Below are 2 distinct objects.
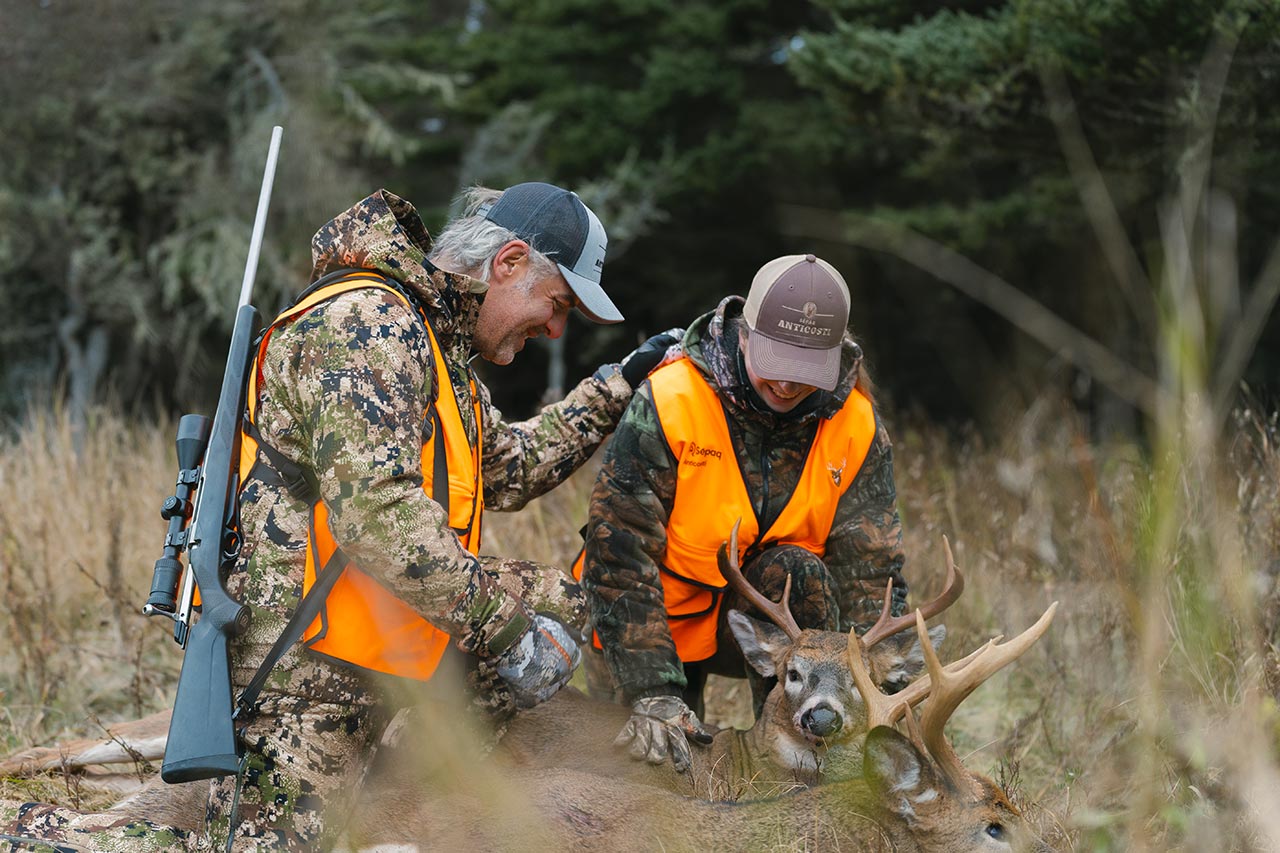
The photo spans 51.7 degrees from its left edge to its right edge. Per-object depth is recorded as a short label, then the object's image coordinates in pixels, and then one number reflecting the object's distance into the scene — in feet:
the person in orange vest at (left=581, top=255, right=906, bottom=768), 14.85
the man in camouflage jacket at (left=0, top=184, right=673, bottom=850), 10.73
